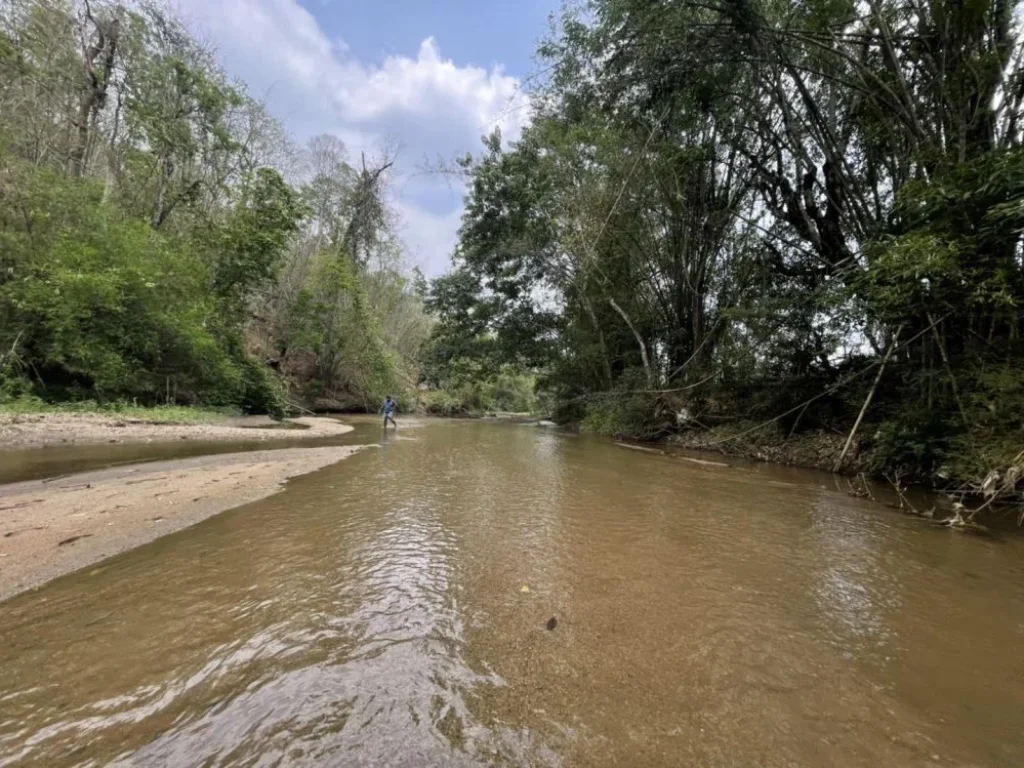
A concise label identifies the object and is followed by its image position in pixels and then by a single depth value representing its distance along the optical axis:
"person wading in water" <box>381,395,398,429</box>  17.12
